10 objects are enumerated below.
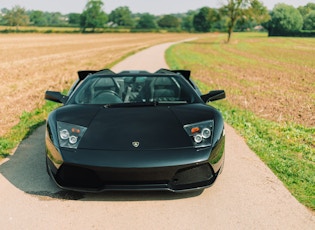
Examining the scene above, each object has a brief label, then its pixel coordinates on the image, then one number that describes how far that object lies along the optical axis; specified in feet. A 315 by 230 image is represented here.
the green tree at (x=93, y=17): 428.15
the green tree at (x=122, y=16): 579.89
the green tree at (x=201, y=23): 494.59
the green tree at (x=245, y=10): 188.44
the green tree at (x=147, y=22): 541.63
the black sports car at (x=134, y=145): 11.75
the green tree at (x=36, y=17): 586.37
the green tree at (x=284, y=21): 252.21
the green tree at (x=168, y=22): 598.34
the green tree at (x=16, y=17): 445.17
